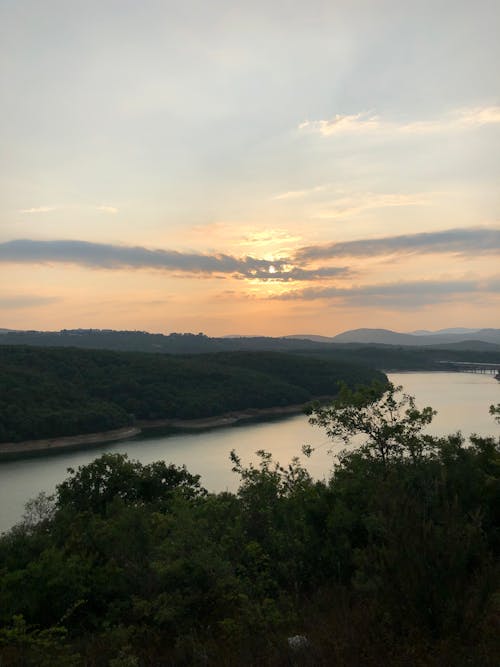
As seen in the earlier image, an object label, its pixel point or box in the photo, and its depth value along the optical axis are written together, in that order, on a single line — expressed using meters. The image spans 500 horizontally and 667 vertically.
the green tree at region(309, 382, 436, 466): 14.60
